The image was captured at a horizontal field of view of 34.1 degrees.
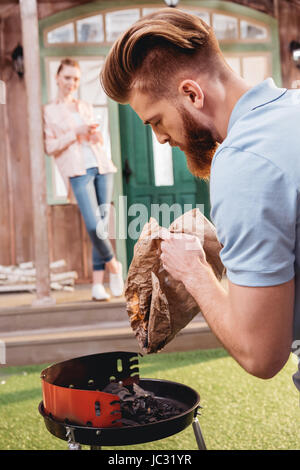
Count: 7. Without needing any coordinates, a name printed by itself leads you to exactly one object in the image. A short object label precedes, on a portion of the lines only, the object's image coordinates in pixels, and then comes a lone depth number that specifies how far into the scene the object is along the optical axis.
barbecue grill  1.28
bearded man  0.90
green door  5.26
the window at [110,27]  5.31
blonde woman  3.70
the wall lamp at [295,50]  5.53
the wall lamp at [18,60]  5.23
